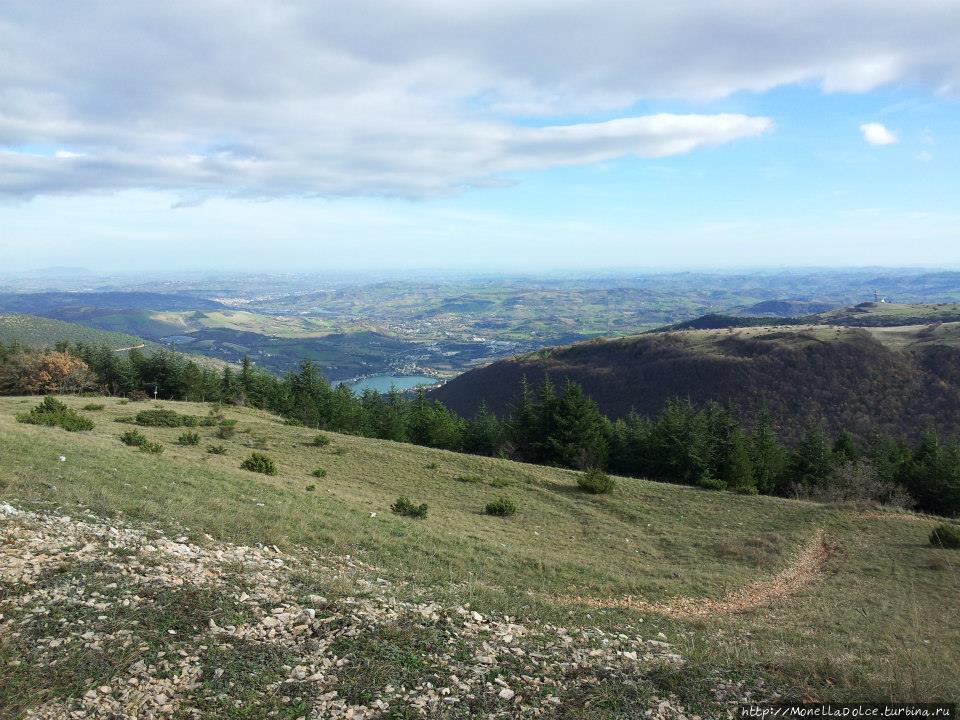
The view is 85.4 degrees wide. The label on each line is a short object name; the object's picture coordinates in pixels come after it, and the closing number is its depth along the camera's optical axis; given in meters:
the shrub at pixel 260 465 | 22.91
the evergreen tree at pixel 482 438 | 57.57
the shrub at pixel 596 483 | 27.33
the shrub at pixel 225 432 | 29.83
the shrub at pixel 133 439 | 23.38
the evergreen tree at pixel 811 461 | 42.38
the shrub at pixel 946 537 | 20.53
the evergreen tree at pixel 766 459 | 40.97
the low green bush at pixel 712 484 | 30.59
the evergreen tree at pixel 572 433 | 42.75
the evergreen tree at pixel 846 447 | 48.97
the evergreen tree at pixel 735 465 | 35.62
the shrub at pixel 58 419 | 25.36
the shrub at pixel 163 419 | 29.98
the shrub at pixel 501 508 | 22.66
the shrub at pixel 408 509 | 20.05
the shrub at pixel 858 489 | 31.69
